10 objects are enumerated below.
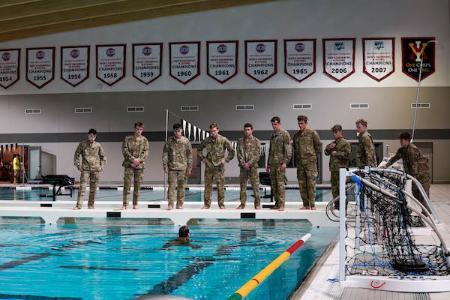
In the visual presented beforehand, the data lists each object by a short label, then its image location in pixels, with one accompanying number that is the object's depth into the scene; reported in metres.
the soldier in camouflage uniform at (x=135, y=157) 11.59
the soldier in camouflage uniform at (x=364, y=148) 10.63
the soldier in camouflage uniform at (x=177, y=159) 11.47
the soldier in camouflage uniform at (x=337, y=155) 11.25
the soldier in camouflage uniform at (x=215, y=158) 11.44
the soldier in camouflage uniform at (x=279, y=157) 10.95
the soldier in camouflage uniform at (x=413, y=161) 9.70
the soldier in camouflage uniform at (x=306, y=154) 10.83
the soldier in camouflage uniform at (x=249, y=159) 11.23
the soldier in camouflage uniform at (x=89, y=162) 11.82
